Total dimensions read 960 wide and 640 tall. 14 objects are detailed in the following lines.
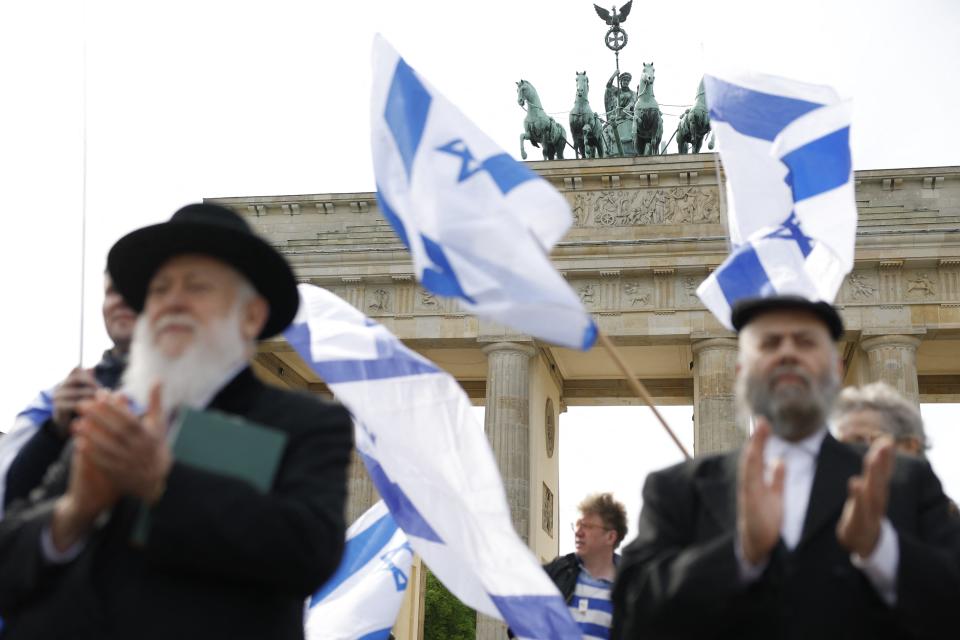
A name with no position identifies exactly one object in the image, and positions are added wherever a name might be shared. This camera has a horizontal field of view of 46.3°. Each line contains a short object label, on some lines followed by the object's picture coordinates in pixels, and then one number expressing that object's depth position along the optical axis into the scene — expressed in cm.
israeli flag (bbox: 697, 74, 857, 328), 733
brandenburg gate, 2911
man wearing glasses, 789
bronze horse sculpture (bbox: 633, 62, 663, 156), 3441
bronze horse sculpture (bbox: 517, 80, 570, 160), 3491
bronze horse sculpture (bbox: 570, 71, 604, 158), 3494
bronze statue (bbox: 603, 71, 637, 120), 3692
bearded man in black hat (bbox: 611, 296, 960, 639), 278
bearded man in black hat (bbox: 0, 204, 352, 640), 257
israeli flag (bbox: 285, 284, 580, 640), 593
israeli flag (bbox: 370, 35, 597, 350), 521
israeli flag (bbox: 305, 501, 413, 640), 829
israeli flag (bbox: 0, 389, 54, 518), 444
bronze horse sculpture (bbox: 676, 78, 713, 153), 3384
